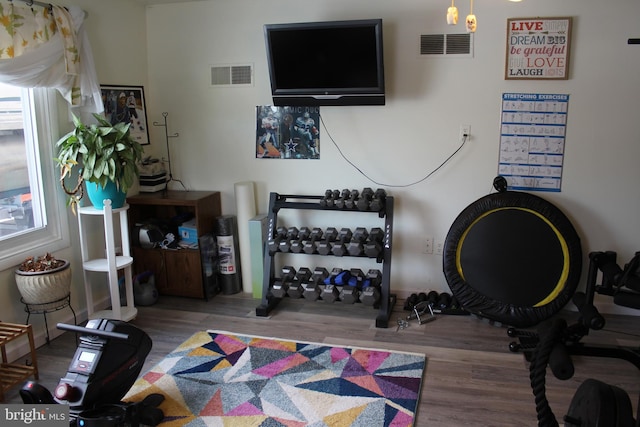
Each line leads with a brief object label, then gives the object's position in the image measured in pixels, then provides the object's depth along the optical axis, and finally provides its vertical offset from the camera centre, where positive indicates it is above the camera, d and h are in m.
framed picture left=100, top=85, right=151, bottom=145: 3.81 +0.15
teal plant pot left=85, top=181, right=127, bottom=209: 3.33 -0.43
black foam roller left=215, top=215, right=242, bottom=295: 4.07 -1.02
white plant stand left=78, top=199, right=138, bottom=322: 3.32 -0.91
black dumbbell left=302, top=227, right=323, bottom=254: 3.62 -0.82
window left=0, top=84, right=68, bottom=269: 3.09 -0.31
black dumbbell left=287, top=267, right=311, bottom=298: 3.62 -1.12
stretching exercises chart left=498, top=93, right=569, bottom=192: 3.49 -0.11
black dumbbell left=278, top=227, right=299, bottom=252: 3.65 -0.82
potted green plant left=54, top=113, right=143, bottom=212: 3.20 -0.20
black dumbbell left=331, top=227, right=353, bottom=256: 3.60 -0.83
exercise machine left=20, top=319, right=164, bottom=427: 2.24 -1.14
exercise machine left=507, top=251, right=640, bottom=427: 1.29 -0.72
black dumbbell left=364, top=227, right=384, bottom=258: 3.52 -0.82
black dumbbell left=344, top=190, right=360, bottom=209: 3.58 -0.52
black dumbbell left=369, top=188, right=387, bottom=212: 3.54 -0.53
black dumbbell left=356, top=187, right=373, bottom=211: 3.54 -0.52
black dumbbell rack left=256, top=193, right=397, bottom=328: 3.55 -0.88
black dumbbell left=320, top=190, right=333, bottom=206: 3.64 -0.51
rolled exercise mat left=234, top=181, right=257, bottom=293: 3.99 -0.71
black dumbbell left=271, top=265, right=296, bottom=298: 3.64 -1.13
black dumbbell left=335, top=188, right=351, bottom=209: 3.59 -0.52
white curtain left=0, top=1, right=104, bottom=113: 2.85 +0.45
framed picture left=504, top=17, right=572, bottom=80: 3.38 +0.50
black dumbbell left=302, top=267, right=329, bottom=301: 3.58 -1.12
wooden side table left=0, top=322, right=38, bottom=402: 2.70 -1.32
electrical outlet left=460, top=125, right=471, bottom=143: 3.64 -0.06
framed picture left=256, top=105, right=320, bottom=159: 3.92 -0.05
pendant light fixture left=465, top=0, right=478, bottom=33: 2.54 +0.50
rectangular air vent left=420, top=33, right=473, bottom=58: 3.55 +0.55
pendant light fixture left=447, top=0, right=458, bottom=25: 2.50 +0.53
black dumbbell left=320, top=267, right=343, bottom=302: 3.54 -1.15
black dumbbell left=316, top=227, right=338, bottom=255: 3.61 -0.83
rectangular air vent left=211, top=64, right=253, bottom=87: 3.99 +0.40
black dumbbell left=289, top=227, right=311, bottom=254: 3.64 -0.82
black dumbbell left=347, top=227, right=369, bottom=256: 3.56 -0.82
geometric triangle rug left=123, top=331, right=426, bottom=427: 2.49 -1.39
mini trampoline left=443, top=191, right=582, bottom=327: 3.39 -0.92
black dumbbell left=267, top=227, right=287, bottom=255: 3.68 -0.82
